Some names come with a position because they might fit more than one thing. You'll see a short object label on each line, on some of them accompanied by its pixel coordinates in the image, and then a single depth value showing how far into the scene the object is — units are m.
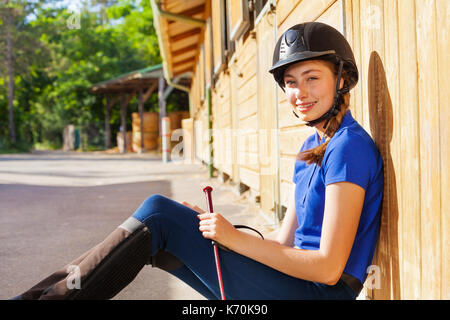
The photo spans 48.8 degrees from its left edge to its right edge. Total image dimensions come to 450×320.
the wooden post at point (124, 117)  28.36
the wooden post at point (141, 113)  26.38
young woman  1.66
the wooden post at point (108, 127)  30.03
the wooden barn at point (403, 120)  1.55
